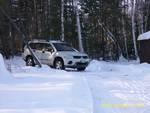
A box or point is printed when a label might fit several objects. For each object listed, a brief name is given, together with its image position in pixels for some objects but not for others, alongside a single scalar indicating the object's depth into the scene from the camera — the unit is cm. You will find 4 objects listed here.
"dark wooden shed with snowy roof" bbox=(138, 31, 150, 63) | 3372
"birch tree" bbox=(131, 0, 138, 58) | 4400
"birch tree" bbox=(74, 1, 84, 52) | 3865
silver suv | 2688
